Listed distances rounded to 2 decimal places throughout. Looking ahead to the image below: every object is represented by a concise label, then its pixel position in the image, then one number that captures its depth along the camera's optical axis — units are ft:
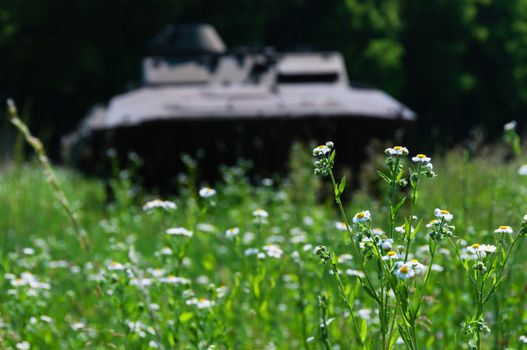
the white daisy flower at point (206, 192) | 21.57
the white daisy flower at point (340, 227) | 24.79
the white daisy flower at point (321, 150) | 13.92
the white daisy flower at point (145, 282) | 22.44
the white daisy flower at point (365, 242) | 13.74
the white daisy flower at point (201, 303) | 20.15
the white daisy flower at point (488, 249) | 13.96
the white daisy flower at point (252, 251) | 22.16
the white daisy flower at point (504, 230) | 13.98
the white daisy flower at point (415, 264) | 12.97
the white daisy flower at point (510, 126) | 26.45
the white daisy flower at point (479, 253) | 14.16
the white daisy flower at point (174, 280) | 20.62
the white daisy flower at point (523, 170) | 24.14
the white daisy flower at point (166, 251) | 24.53
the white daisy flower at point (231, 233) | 21.49
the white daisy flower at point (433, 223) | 14.12
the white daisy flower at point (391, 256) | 13.72
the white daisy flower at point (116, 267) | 21.12
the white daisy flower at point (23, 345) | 21.13
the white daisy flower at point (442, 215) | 13.83
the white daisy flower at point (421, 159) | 14.00
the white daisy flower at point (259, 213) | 20.34
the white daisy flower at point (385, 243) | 13.74
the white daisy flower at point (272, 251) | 21.49
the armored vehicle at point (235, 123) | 79.41
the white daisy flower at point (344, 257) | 23.28
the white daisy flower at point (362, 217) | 13.63
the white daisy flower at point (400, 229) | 14.92
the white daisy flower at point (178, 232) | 20.70
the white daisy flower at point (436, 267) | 23.69
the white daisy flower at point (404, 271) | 12.97
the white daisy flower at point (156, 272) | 23.24
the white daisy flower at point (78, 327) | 22.02
